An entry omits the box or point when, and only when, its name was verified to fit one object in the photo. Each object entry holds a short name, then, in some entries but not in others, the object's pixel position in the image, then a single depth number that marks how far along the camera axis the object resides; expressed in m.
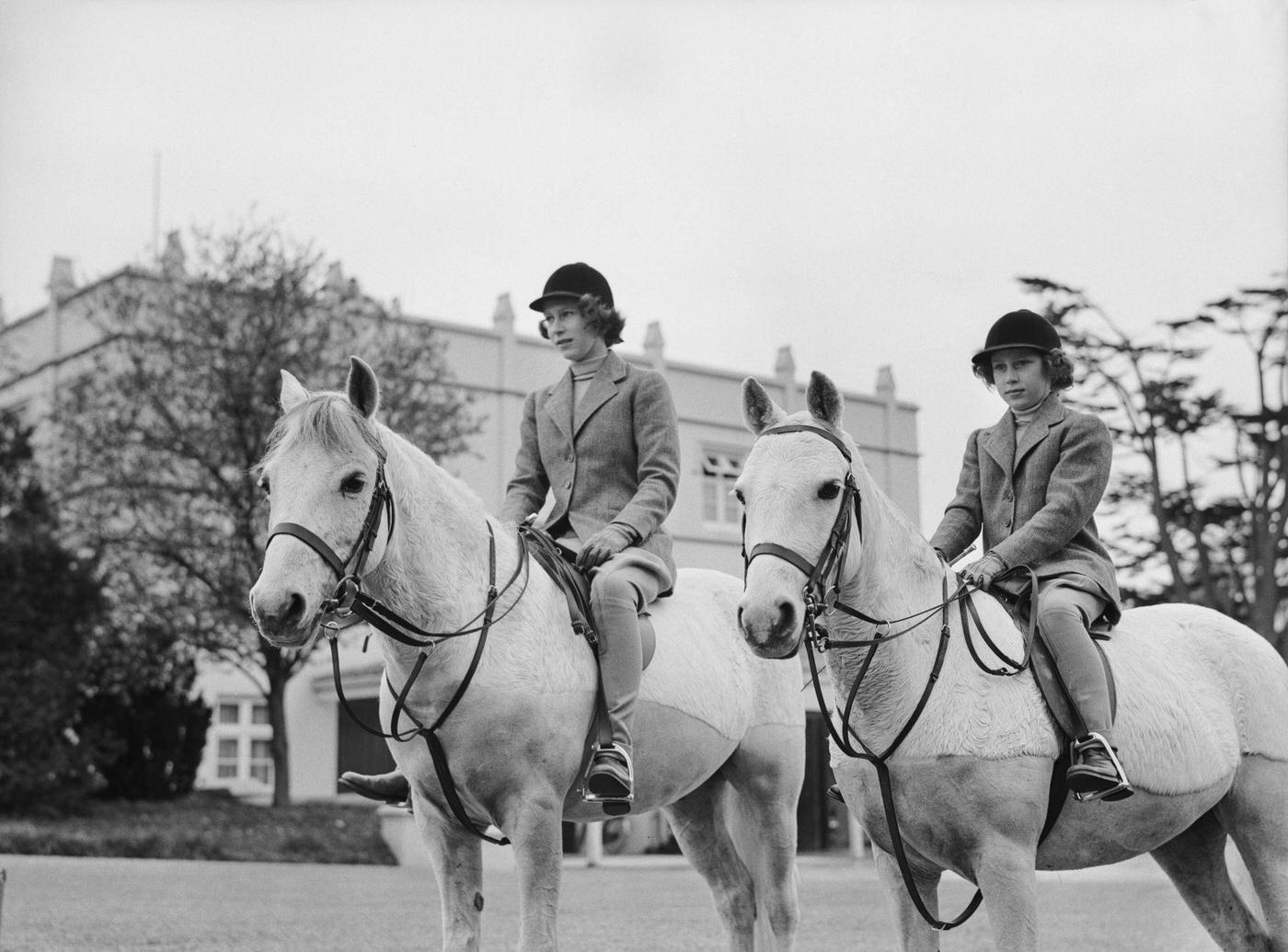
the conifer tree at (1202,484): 28.17
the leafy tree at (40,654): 23.22
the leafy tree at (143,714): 26.36
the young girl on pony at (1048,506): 5.15
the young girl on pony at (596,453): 6.30
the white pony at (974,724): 4.74
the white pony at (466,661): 5.03
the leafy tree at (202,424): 25.86
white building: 34.72
